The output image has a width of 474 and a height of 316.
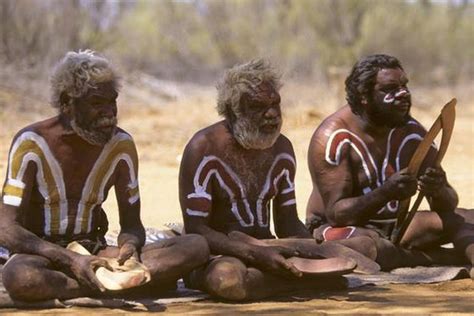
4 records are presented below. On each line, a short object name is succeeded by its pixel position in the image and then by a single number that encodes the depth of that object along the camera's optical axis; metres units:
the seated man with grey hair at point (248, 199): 12.35
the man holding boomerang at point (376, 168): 14.13
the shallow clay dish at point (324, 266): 12.16
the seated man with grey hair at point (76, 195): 11.89
